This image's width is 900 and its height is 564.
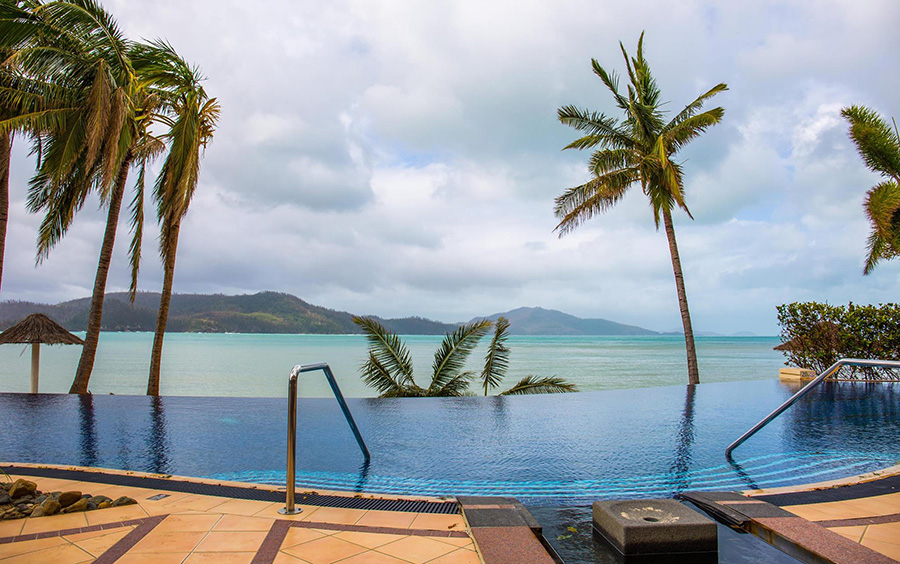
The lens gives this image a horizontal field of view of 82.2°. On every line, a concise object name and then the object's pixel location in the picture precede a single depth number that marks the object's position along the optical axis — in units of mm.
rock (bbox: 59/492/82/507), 3209
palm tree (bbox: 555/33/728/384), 11945
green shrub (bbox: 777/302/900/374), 11438
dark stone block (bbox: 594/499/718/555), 2691
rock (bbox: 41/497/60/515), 3104
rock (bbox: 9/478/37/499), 3352
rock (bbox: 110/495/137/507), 3321
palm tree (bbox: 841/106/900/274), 11773
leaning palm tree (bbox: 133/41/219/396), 8695
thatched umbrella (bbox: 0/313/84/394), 9727
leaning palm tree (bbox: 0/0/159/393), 6266
